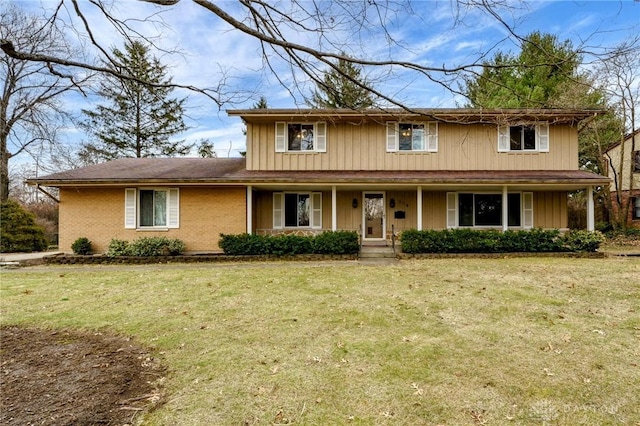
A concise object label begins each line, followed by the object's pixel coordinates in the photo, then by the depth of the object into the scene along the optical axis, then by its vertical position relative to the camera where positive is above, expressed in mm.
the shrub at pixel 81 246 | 12531 -974
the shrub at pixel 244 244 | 12039 -884
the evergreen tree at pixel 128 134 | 26578 +6874
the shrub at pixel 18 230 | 15289 -494
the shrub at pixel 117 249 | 12219 -1062
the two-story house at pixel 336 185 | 12656 +1269
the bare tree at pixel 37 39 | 4183 +2318
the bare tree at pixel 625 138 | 16406 +4516
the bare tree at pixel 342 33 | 3209 +1917
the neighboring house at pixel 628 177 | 18859 +2354
